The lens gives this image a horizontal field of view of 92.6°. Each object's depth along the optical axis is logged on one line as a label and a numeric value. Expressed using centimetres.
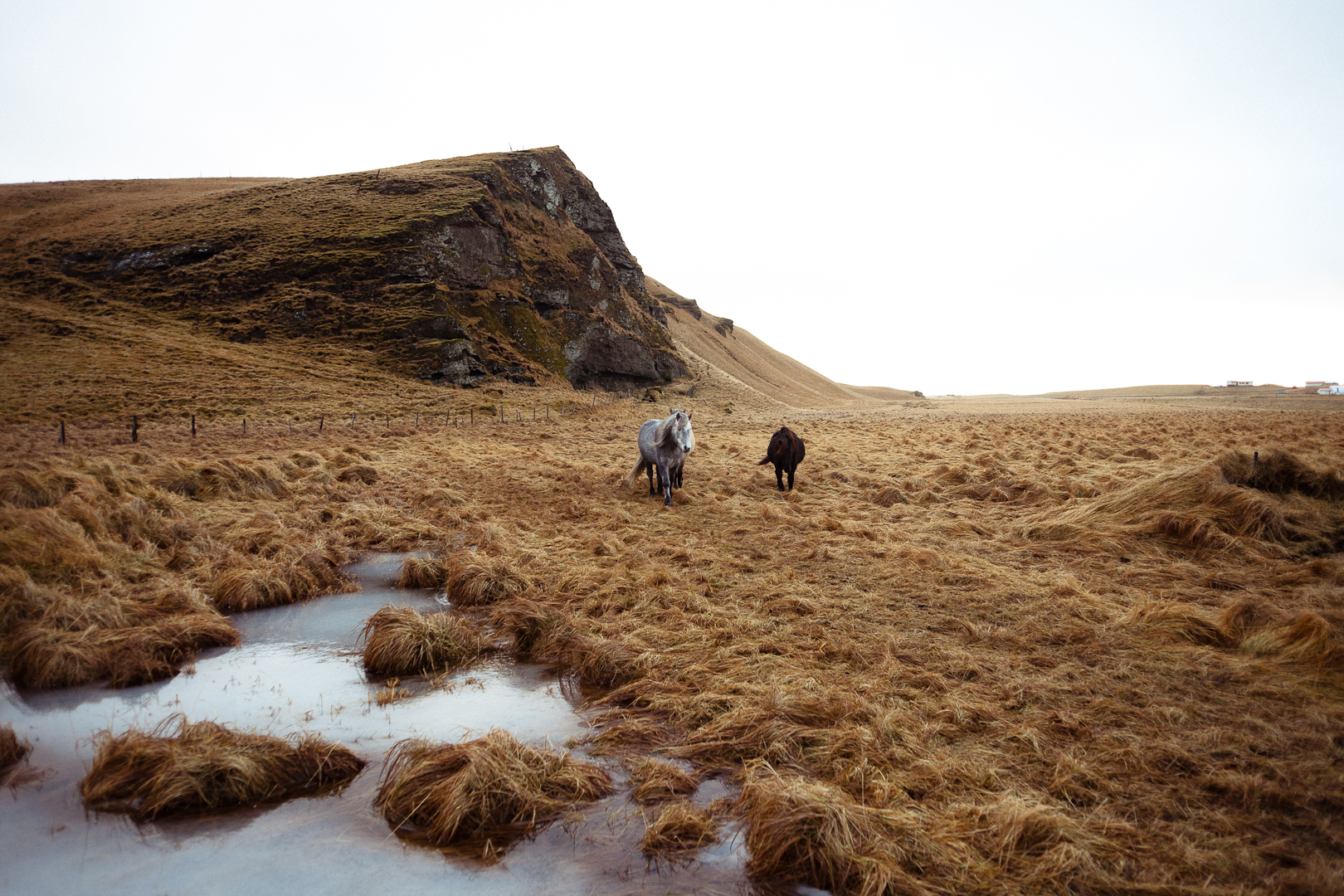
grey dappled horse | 1299
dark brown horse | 1398
